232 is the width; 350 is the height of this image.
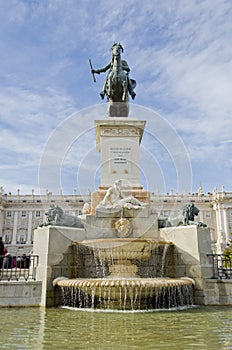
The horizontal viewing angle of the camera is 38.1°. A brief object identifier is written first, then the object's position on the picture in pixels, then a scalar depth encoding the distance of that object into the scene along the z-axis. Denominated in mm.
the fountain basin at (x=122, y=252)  9602
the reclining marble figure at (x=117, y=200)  11578
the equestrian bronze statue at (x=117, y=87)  15219
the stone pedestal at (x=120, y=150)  13289
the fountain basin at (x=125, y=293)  7621
